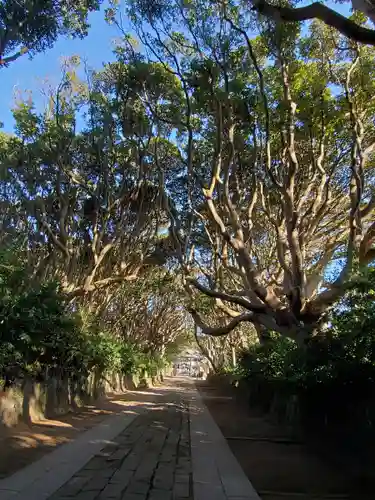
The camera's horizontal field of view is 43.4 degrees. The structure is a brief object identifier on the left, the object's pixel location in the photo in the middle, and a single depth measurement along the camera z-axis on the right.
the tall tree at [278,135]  10.93
